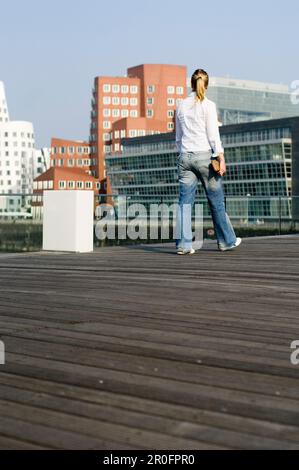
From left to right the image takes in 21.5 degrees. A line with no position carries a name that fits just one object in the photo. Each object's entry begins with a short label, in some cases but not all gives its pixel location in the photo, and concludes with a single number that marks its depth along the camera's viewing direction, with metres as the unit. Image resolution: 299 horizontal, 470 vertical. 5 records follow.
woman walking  9.38
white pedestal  10.81
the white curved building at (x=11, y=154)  198.75
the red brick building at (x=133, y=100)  187.50
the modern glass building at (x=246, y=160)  131.75
